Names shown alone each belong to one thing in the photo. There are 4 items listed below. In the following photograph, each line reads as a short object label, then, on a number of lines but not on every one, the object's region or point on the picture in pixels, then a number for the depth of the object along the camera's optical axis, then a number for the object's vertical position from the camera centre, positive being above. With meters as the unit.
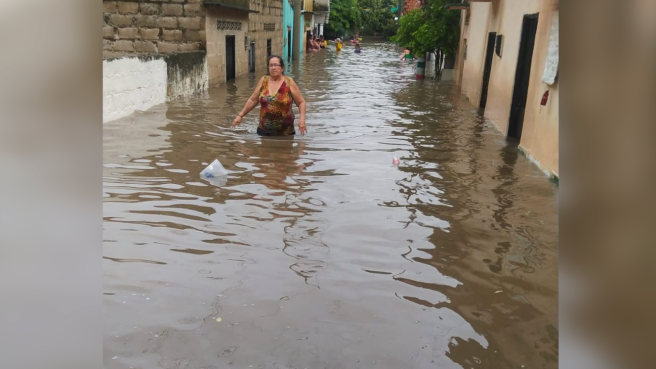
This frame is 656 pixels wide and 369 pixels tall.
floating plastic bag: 6.42 -1.53
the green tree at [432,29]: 20.23 +0.62
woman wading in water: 8.67 -0.96
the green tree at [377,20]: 67.88 +2.84
